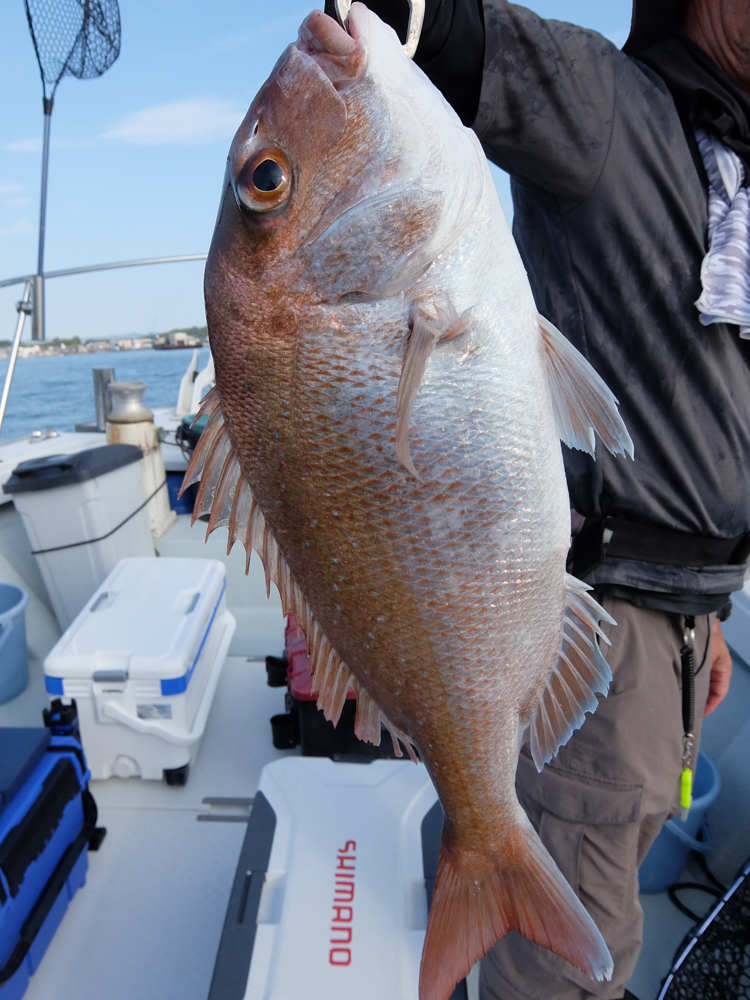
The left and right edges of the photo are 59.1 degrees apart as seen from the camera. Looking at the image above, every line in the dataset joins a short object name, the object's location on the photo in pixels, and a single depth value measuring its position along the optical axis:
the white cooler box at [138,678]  2.52
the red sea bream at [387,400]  0.83
